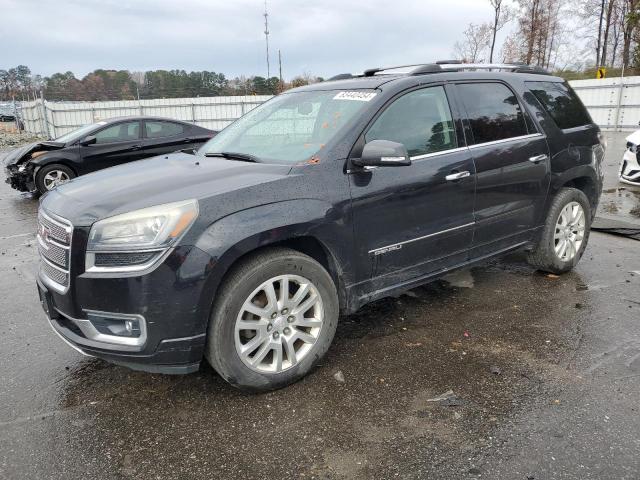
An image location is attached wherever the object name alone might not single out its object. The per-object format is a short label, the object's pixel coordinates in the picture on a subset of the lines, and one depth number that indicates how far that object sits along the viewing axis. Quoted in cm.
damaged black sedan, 965
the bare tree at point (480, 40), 3478
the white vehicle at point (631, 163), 835
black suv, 258
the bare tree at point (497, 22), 3351
